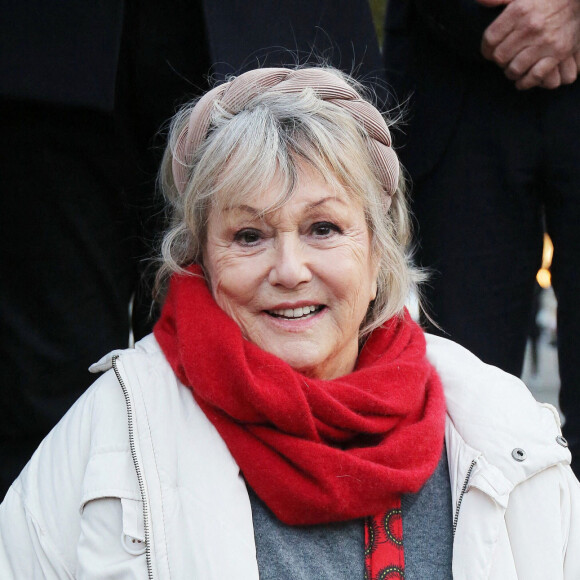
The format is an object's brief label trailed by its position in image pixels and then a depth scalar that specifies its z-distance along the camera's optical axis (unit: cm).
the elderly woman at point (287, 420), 221
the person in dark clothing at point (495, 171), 304
